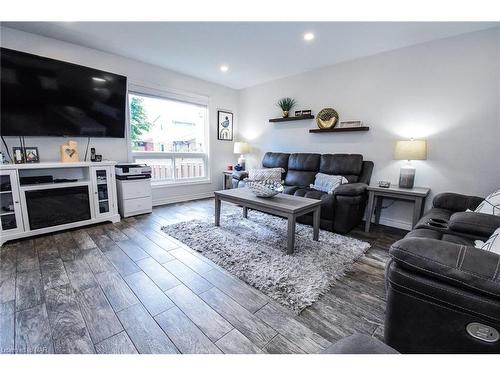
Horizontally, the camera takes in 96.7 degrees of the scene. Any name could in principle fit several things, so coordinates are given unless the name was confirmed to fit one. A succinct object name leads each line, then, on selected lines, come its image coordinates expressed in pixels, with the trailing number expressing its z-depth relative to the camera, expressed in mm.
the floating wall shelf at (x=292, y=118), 3847
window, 3799
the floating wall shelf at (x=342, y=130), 3262
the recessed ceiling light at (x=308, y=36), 2578
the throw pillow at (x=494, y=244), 1012
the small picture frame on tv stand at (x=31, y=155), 2623
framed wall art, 4819
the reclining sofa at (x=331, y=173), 2738
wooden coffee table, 2168
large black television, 2451
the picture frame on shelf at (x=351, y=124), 3348
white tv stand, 2361
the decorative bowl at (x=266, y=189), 2502
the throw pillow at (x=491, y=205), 1632
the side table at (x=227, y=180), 4633
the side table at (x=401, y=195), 2582
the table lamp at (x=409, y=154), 2639
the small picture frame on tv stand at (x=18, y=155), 2512
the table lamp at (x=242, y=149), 4723
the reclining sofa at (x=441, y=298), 782
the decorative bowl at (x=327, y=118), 3590
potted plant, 4094
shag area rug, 1702
